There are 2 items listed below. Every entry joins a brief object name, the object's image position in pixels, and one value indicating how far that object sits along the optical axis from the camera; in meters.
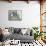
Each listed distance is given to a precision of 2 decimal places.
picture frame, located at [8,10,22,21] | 2.94
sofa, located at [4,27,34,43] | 2.37
